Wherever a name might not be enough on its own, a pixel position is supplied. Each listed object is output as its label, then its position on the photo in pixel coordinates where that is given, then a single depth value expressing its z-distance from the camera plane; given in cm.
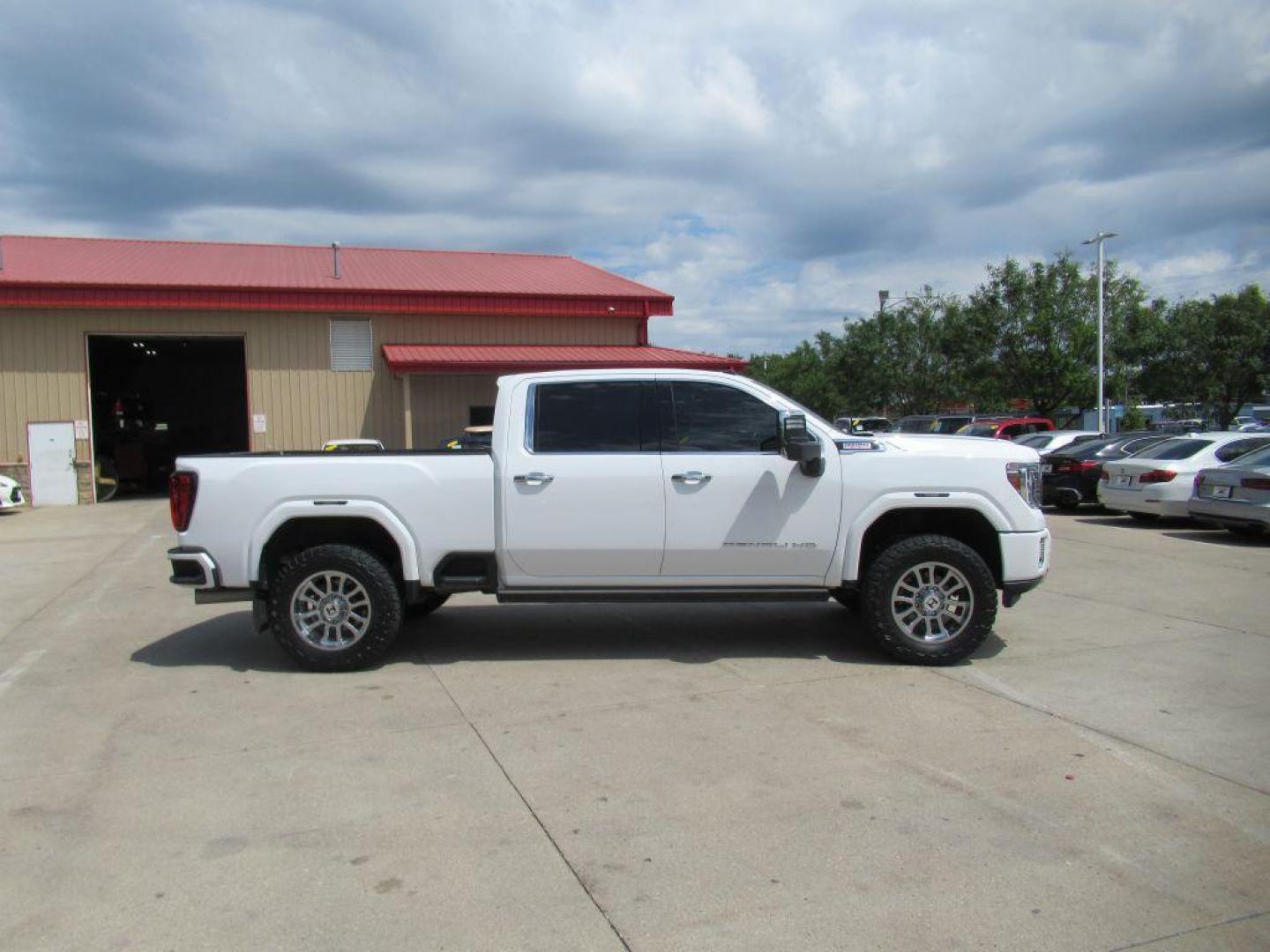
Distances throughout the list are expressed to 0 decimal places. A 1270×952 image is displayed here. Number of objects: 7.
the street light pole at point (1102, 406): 2994
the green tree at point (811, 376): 4753
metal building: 2320
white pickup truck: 661
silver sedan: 1305
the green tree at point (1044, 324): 3238
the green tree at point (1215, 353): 3028
